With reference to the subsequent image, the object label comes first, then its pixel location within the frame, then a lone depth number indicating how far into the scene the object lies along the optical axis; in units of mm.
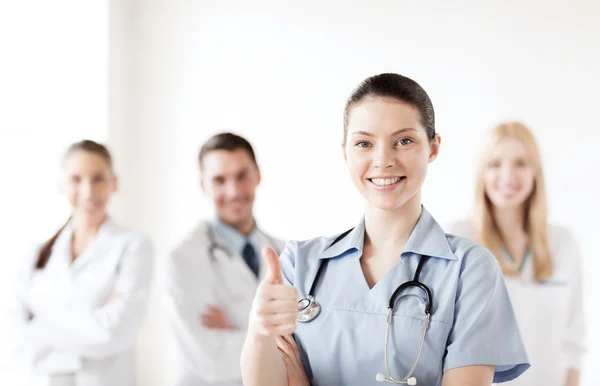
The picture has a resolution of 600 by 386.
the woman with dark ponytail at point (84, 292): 2707
